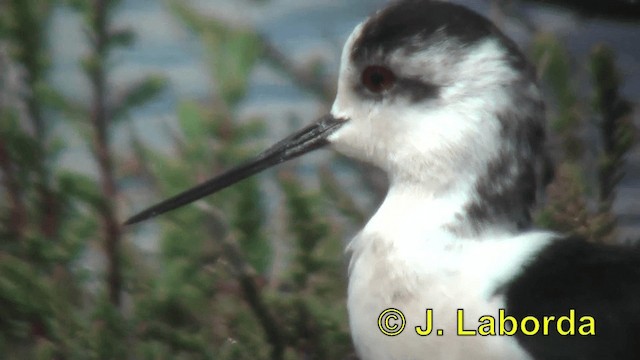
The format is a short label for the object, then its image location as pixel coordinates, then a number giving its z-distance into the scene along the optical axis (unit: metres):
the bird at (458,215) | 2.25
